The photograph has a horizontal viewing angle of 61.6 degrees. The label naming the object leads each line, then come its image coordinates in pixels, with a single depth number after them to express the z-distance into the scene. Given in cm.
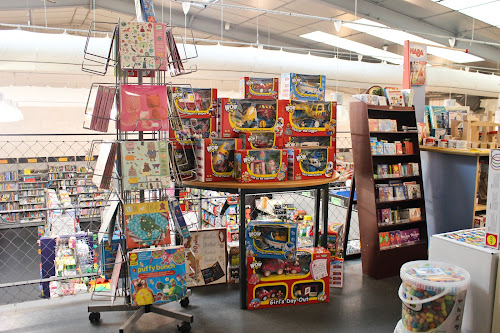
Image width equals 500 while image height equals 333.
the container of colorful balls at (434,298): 242
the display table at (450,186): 446
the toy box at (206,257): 379
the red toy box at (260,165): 335
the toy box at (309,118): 372
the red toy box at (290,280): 344
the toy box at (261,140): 354
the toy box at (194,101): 346
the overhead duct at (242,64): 639
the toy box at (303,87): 379
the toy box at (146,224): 289
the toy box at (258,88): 361
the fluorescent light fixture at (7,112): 635
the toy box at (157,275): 288
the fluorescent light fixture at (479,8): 794
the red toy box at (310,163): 362
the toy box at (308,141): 377
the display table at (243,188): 329
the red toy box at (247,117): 354
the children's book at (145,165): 285
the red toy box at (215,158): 338
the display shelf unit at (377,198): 419
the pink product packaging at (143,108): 284
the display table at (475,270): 247
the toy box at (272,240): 348
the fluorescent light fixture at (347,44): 1146
